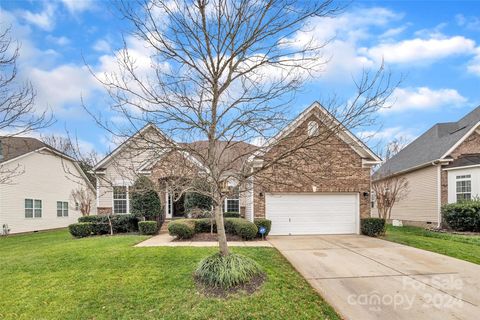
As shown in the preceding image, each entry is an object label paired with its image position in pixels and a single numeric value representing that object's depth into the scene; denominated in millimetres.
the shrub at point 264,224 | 13552
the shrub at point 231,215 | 16312
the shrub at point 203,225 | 14320
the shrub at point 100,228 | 15470
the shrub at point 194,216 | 15108
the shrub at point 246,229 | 12523
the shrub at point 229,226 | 13562
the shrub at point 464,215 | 15453
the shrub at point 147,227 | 14492
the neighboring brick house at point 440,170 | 17125
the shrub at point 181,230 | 12625
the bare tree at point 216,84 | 6426
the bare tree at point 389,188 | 16516
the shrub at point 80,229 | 14876
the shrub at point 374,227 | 14211
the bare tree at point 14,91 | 8773
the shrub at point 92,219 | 15927
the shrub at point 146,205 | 15477
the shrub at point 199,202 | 15305
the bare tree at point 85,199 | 20484
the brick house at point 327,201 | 14828
